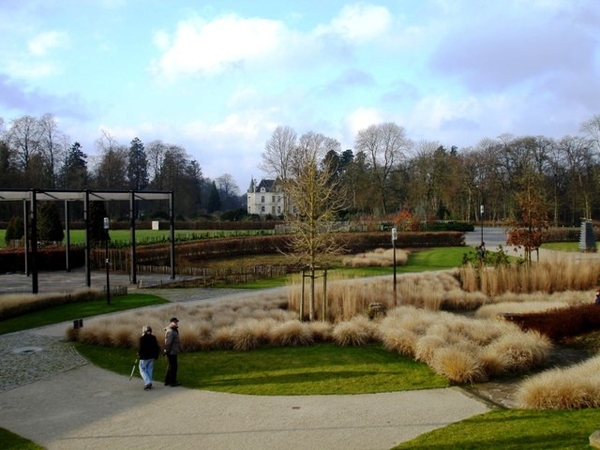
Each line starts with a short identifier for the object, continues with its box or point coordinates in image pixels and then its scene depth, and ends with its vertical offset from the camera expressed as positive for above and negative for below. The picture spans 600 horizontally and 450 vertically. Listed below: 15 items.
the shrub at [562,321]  14.42 -2.65
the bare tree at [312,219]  17.97 +0.10
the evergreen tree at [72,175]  72.19 +6.55
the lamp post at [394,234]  21.25 -0.49
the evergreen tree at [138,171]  89.25 +8.53
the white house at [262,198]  112.06 +4.92
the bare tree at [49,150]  70.56 +9.44
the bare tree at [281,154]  74.25 +8.88
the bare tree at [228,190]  129.62 +7.61
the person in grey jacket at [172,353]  11.16 -2.49
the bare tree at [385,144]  72.38 +9.64
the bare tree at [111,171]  76.12 +7.19
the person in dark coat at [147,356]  11.02 -2.49
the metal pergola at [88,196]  24.48 +1.37
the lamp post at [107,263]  20.59 -1.37
